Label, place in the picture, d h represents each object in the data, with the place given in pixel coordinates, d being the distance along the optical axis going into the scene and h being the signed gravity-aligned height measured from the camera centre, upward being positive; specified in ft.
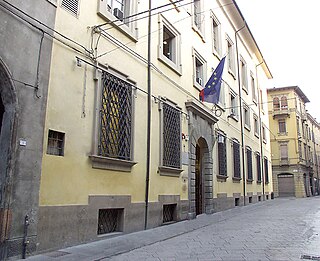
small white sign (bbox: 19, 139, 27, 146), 18.71 +2.64
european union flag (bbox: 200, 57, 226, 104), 40.77 +12.96
